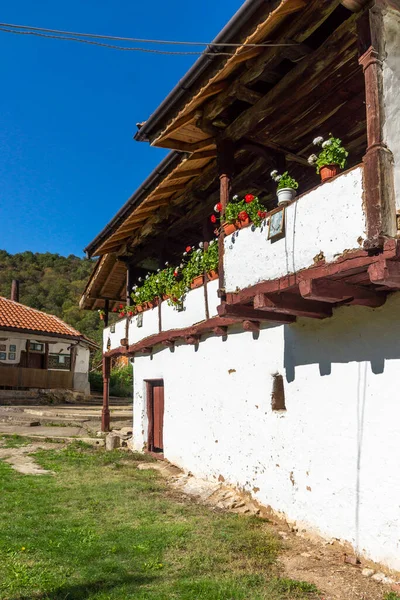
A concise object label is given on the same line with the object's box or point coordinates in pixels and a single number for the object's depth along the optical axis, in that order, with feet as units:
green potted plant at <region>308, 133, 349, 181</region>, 15.20
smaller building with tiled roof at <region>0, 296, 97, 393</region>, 77.00
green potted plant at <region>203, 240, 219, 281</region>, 24.59
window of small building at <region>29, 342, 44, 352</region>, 81.35
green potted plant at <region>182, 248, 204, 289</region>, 26.58
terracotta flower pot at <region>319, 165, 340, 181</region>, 15.21
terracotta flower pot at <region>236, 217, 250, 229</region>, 19.07
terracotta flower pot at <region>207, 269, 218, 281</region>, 25.15
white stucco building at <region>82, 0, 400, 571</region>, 13.94
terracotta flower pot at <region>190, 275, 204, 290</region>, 27.17
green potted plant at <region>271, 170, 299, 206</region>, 17.28
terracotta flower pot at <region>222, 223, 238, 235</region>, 19.85
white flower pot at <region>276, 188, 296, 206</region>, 17.28
